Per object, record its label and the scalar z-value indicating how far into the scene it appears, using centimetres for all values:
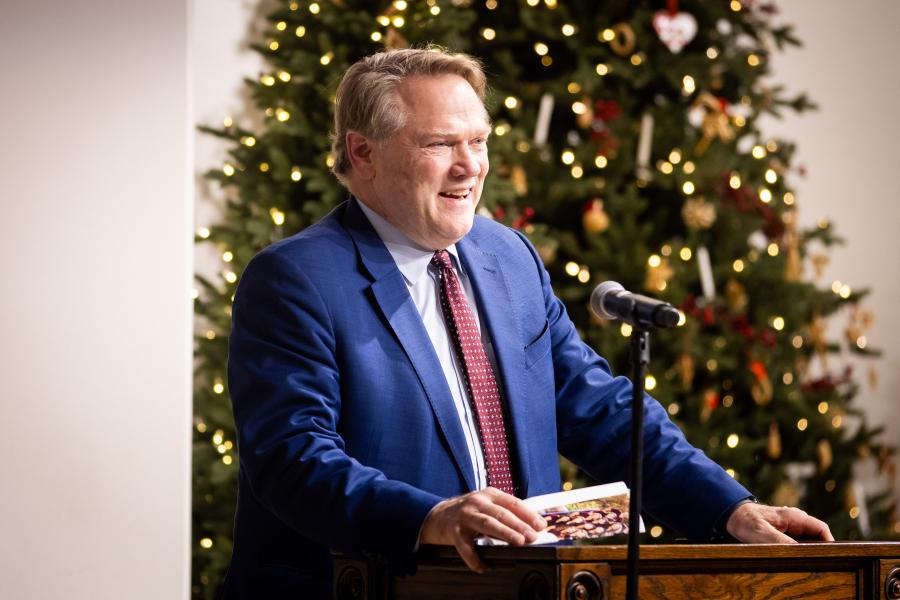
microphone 409
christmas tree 615
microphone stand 405
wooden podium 406
